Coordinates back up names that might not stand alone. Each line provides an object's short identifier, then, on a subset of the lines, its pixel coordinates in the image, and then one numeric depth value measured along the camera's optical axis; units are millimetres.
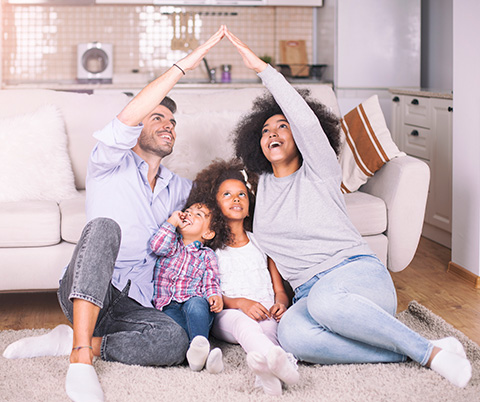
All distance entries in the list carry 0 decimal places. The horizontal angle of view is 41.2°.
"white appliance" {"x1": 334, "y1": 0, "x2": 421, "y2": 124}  5133
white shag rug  1808
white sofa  2588
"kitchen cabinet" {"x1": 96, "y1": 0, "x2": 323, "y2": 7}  5273
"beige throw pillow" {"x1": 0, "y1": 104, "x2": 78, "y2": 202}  2826
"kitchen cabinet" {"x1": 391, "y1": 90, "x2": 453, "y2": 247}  3805
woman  1872
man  1861
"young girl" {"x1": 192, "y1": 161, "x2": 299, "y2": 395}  2117
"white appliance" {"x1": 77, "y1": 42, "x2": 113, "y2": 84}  5445
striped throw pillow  2885
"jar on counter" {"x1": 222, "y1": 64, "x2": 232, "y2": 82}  5672
